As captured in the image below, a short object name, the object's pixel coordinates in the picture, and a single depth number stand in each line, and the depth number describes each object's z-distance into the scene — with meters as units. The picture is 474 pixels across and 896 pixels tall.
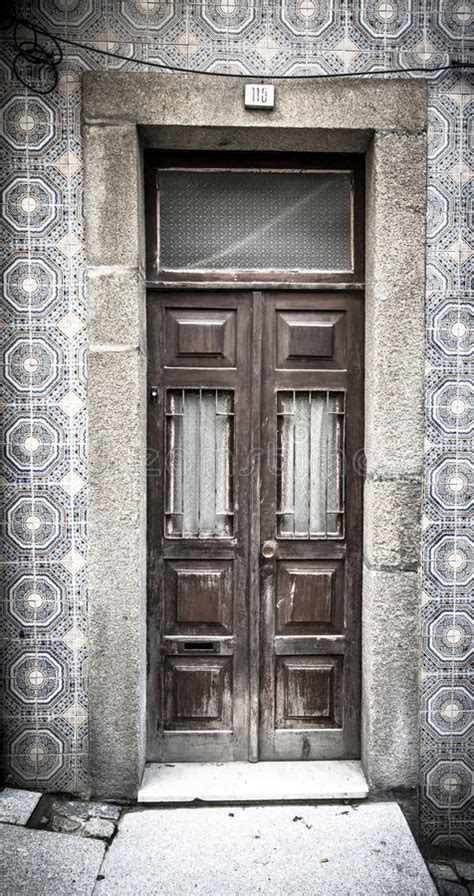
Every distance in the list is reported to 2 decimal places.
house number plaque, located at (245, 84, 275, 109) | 2.92
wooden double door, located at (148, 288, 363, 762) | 3.21
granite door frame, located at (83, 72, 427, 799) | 2.95
